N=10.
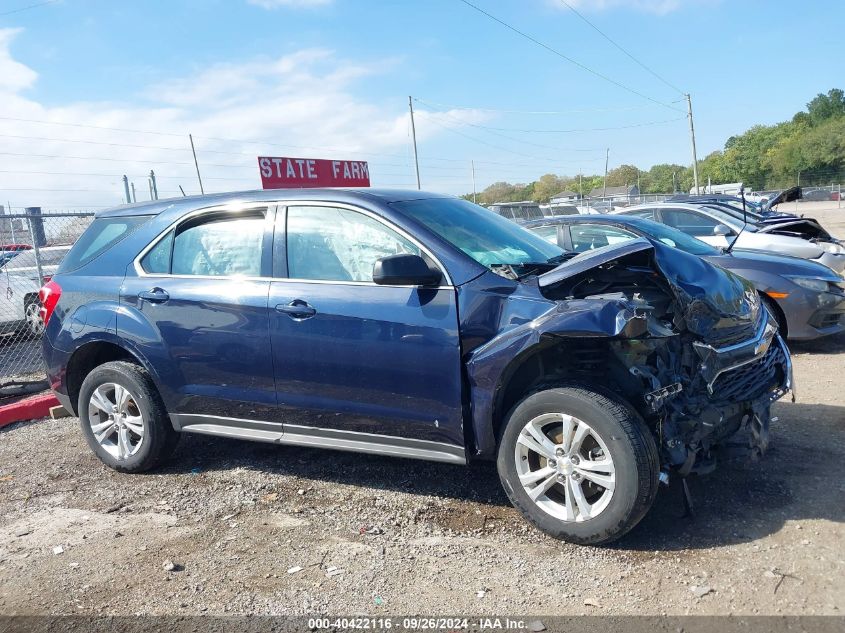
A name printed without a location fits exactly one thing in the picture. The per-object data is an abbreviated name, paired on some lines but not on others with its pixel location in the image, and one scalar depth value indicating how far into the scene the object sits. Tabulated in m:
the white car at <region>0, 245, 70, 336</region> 10.62
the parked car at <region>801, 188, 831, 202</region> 55.12
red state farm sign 15.62
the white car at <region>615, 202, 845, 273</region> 9.78
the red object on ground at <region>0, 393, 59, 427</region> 6.33
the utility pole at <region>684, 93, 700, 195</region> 47.41
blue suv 3.44
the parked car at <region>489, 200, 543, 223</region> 19.16
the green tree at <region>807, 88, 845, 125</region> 113.49
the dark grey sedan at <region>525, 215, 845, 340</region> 7.05
